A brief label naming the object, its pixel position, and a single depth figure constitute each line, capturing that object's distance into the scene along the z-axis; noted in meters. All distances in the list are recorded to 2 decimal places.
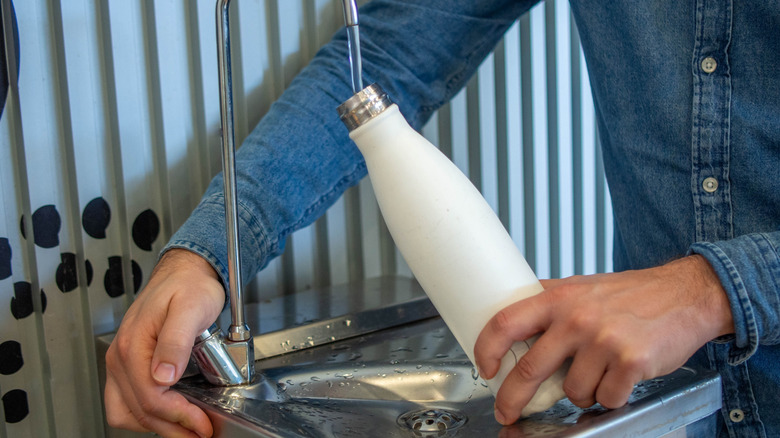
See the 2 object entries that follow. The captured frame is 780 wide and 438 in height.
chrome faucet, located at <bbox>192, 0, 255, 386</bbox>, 1.45
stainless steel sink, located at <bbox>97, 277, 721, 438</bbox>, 1.39
